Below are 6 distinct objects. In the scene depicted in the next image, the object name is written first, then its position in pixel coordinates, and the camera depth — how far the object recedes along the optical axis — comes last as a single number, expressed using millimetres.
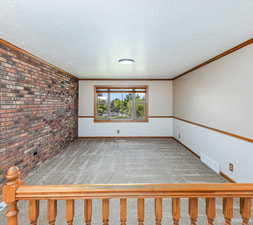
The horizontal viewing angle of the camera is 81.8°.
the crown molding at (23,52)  2180
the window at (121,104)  5680
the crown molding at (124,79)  5423
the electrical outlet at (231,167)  2484
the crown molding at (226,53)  2114
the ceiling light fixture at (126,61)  2991
